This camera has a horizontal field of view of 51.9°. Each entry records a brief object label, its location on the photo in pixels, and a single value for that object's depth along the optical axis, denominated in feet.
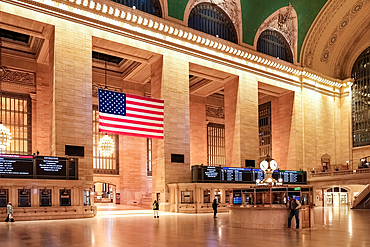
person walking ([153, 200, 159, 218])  49.92
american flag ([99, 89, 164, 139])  56.44
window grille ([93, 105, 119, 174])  84.02
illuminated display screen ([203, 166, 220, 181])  64.85
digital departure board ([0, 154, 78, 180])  46.85
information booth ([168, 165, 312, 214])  62.08
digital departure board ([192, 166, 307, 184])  64.44
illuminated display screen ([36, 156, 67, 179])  48.91
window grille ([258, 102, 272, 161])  102.12
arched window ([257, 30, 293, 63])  83.88
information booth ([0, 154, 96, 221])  46.88
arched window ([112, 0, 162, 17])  63.66
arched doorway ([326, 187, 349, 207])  95.16
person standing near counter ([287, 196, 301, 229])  34.91
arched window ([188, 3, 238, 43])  72.23
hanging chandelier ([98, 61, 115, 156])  70.79
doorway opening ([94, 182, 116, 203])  112.27
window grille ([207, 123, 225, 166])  104.01
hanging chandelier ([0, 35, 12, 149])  60.03
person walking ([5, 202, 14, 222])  44.29
